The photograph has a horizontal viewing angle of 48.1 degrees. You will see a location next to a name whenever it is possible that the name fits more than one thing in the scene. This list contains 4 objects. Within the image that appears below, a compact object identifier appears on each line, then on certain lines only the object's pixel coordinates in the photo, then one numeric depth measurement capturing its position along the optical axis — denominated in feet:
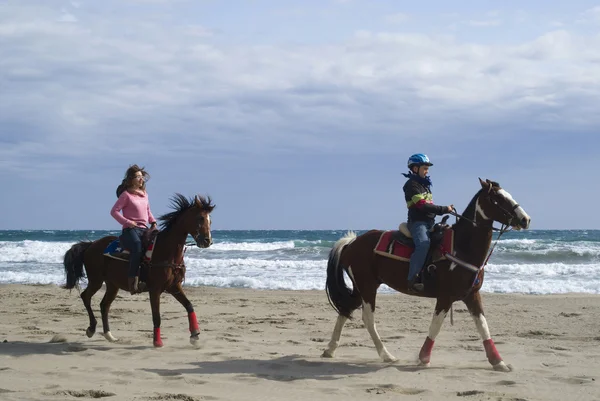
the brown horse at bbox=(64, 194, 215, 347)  25.52
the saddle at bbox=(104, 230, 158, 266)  26.25
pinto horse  21.57
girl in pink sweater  25.99
